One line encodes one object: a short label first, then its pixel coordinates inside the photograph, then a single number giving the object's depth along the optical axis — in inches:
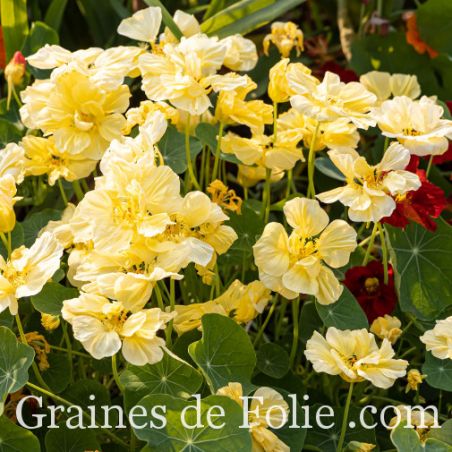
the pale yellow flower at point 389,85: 39.3
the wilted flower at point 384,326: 33.4
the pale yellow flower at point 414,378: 32.8
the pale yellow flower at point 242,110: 34.6
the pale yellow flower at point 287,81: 33.1
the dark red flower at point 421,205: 33.2
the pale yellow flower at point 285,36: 38.3
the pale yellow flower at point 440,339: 31.5
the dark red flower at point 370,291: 34.8
